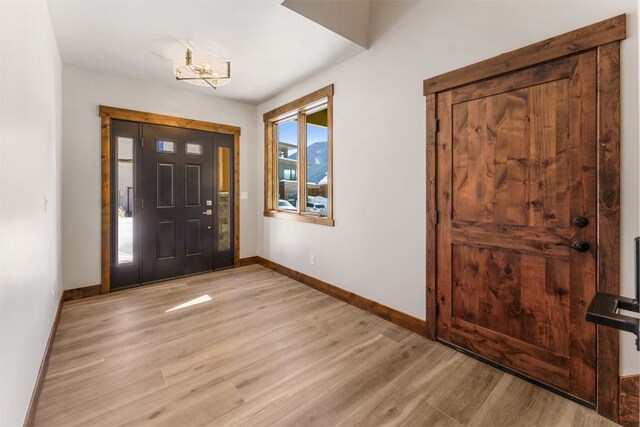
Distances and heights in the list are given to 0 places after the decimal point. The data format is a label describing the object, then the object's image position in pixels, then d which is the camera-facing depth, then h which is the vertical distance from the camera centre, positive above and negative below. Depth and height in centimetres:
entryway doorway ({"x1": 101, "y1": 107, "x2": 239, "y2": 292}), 370 +19
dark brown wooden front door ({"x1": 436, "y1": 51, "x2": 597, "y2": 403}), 173 -7
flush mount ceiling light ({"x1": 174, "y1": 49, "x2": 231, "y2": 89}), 299 +151
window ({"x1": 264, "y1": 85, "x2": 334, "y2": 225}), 363 +74
